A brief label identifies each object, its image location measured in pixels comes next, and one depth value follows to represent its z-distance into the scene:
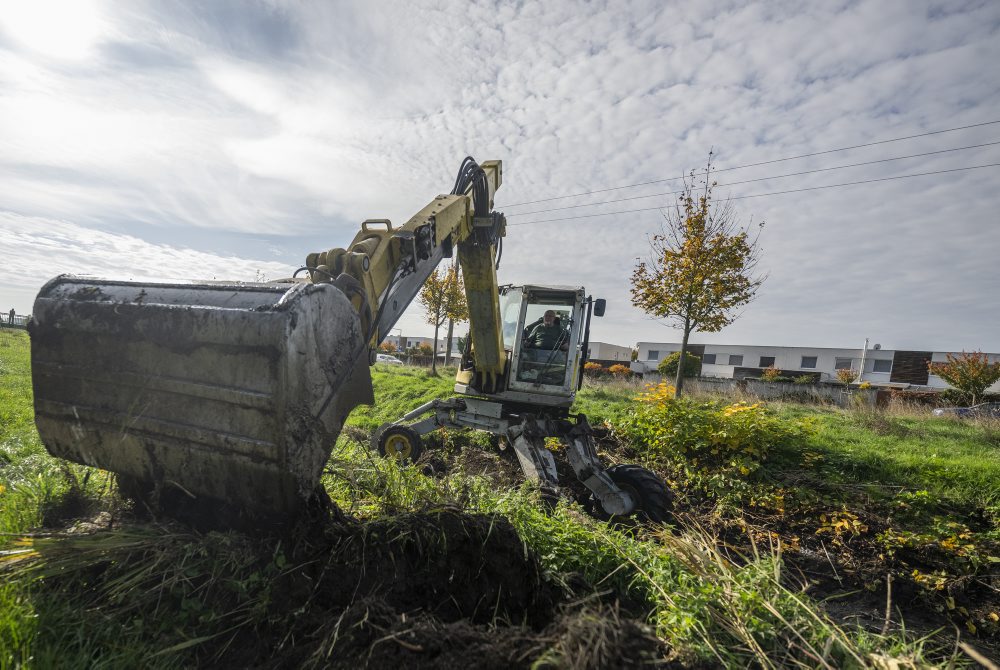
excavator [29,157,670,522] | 2.42
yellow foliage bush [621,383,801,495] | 7.03
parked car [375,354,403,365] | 33.71
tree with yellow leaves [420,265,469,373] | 24.28
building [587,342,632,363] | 57.13
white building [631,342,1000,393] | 38.69
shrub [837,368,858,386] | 27.01
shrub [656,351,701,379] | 23.33
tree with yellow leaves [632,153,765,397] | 12.09
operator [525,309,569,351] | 6.94
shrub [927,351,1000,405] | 17.95
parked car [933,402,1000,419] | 13.04
